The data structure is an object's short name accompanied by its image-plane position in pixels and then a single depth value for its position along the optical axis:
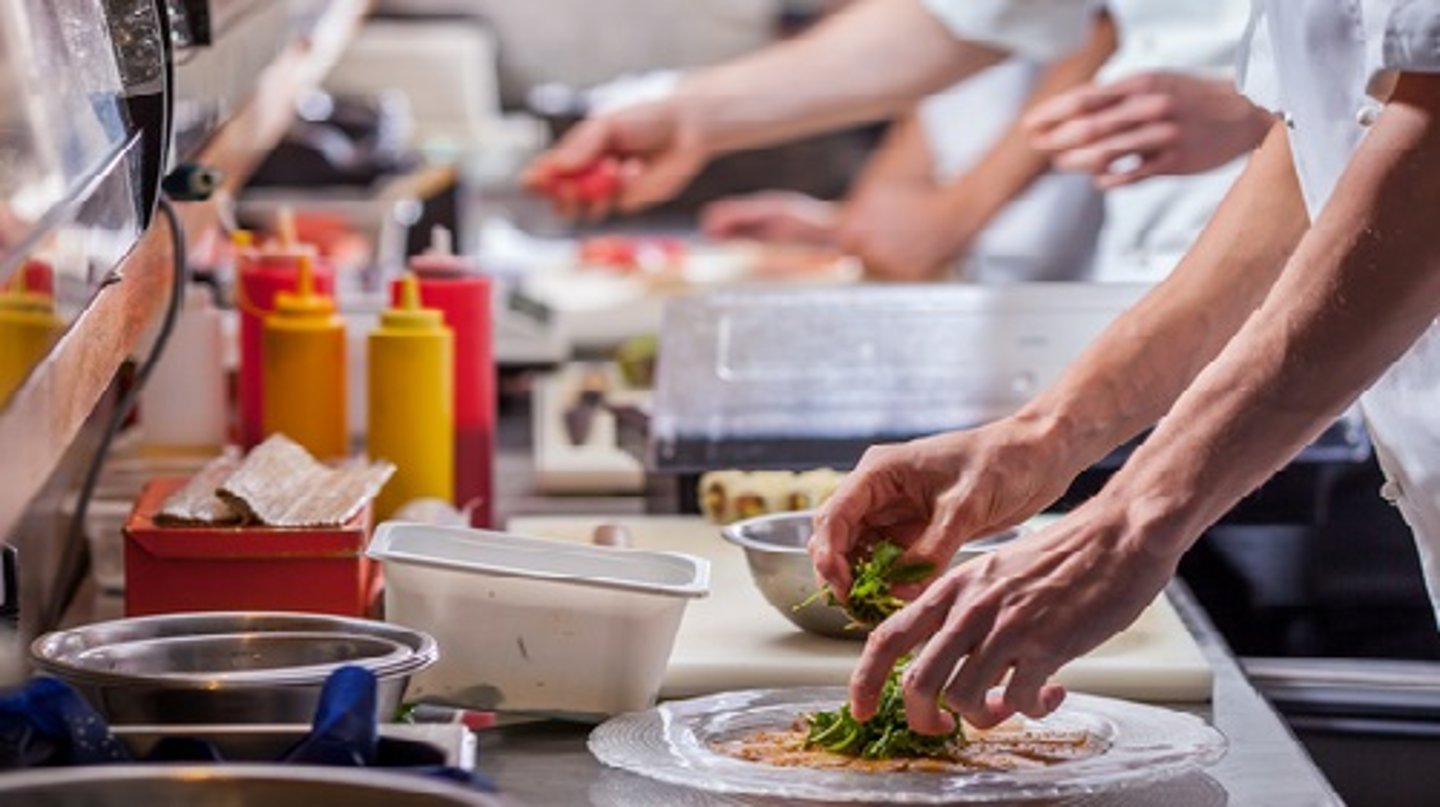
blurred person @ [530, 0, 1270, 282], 4.66
